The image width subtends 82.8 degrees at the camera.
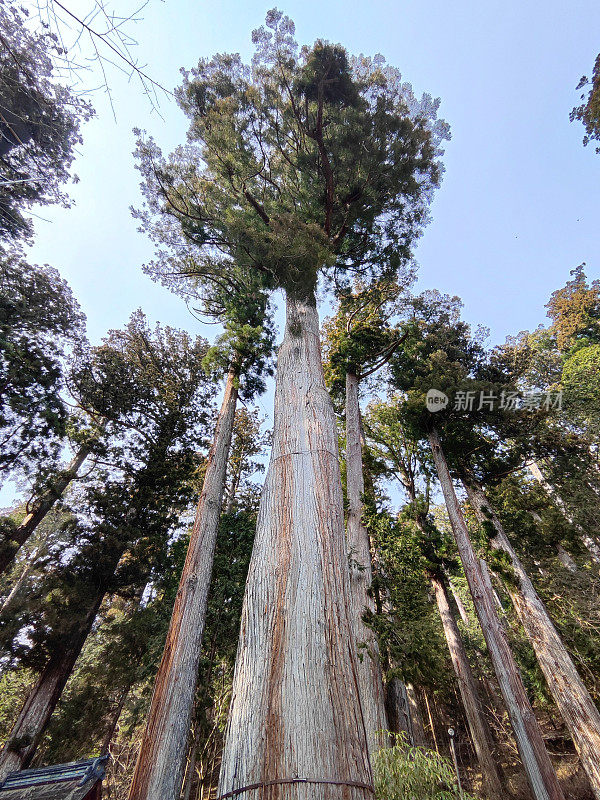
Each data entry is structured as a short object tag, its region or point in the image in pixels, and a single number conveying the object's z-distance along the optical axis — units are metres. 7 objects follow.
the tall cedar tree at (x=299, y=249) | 1.29
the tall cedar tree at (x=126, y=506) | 8.10
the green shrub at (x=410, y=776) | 3.15
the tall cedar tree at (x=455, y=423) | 5.47
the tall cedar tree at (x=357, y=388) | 4.87
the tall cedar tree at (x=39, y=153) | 9.35
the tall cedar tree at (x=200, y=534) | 3.94
